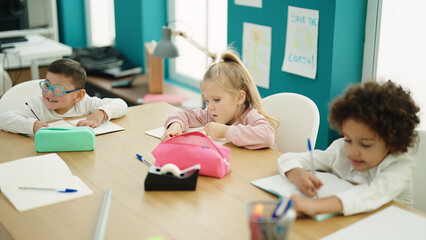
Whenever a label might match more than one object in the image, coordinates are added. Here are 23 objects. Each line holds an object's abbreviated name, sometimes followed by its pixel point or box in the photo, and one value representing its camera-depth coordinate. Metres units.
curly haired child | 1.28
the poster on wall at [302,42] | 2.60
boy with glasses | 2.05
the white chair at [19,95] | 2.27
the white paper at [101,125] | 2.01
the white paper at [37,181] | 1.41
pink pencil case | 1.53
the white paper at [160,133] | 1.90
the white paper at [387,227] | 1.19
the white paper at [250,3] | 2.88
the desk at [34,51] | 3.60
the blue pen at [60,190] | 1.45
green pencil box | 1.77
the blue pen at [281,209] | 0.90
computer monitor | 3.62
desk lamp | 2.93
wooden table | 1.22
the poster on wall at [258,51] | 2.91
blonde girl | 1.85
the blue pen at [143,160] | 1.66
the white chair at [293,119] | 1.98
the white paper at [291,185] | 1.39
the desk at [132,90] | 3.49
